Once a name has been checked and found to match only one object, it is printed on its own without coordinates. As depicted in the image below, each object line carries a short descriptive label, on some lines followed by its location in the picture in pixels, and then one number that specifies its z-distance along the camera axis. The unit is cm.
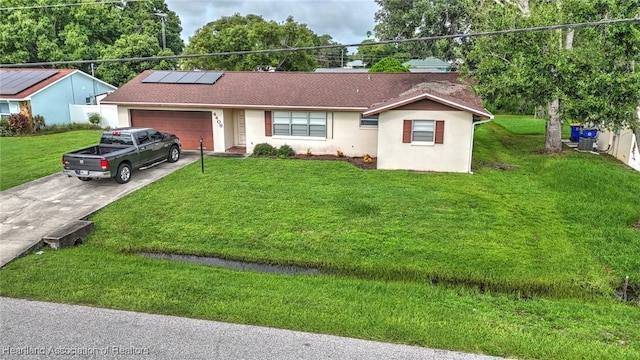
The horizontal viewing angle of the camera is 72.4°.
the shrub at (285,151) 1877
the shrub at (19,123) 2408
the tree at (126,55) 3448
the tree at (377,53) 5921
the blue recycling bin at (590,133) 2042
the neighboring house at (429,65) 4203
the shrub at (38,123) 2479
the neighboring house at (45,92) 2448
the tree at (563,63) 1188
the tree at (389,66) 2964
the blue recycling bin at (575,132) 2192
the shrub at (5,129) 2406
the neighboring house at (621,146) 1664
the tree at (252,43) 3522
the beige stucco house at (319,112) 1591
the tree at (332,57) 7219
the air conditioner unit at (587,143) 1984
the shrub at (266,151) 1895
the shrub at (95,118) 2656
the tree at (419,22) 4578
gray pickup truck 1395
